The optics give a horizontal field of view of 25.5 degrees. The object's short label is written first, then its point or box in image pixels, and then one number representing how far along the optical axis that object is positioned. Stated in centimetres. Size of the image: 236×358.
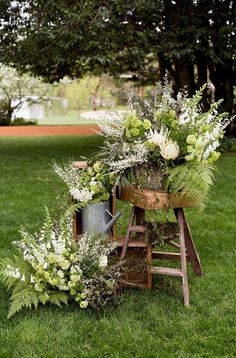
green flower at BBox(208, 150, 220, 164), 347
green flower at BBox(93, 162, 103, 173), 372
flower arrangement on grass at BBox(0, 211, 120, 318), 331
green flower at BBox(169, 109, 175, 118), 353
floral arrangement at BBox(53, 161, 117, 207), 370
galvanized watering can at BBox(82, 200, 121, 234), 380
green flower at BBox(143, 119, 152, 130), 348
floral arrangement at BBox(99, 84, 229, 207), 335
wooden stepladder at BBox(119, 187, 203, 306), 342
